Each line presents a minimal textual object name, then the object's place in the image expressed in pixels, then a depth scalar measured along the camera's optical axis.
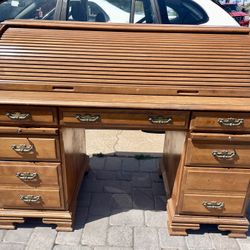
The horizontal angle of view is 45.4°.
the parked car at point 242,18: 7.98
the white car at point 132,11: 3.47
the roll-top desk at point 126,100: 1.88
